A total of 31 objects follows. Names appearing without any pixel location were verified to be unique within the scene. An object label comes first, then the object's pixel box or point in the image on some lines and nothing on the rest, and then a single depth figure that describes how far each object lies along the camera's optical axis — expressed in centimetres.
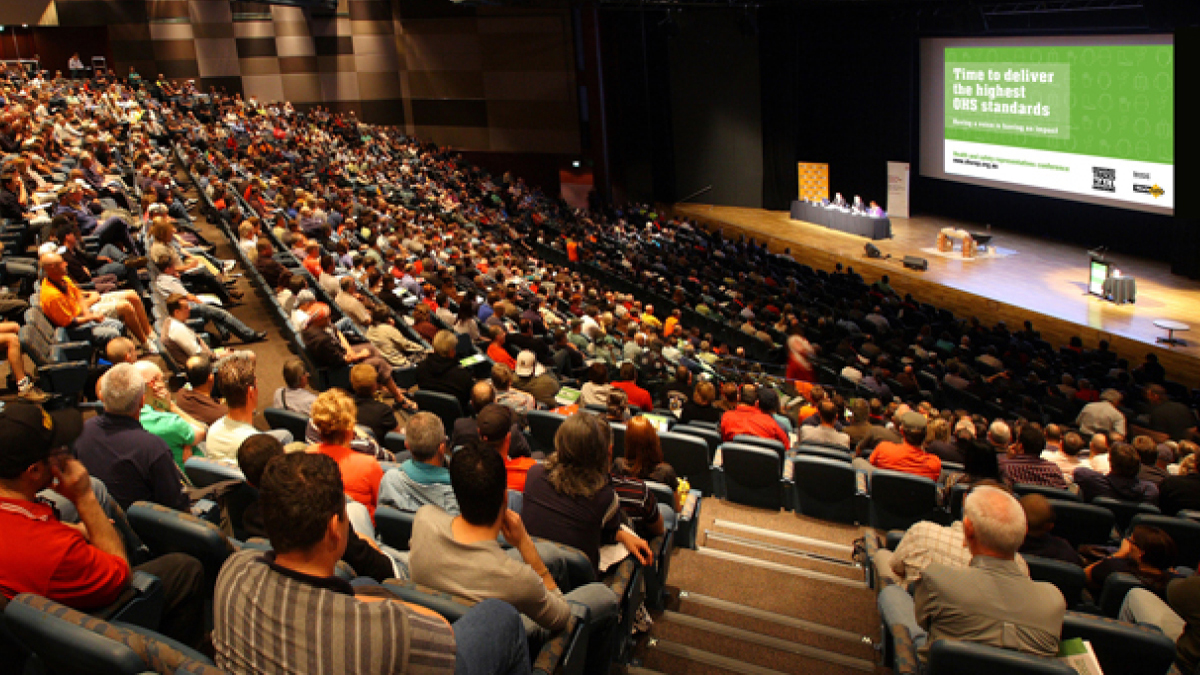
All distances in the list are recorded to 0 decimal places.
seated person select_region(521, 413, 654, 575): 296
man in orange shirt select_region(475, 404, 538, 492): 347
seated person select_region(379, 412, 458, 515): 331
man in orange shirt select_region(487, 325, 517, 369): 716
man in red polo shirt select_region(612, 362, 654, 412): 663
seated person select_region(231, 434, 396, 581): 256
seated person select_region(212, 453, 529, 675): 168
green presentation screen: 1370
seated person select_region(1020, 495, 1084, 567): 365
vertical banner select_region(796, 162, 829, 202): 2033
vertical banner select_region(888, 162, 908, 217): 1905
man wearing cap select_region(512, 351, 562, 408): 629
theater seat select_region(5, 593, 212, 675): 189
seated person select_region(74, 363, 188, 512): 311
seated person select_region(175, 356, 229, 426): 440
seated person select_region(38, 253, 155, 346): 543
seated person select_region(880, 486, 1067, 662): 255
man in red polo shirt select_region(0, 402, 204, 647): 218
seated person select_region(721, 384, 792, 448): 577
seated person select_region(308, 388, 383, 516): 342
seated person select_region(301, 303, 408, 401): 593
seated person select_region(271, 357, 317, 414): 477
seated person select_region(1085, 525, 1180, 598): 360
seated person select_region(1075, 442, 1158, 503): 490
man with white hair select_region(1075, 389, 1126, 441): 780
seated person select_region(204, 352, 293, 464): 382
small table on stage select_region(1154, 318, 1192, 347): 1084
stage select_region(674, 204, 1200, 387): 1163
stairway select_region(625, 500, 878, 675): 333
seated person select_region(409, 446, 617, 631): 227
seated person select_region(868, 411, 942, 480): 519
